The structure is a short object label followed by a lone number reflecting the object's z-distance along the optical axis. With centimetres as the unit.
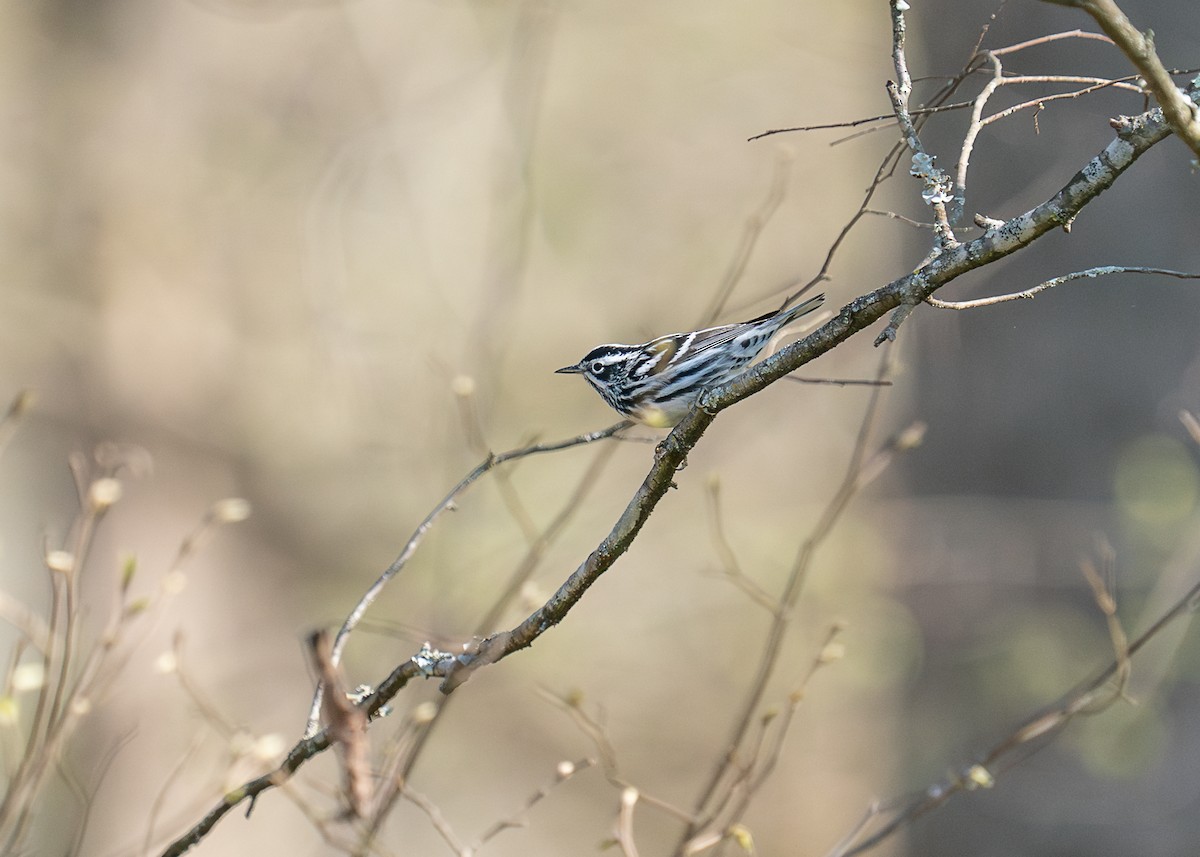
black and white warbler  684
